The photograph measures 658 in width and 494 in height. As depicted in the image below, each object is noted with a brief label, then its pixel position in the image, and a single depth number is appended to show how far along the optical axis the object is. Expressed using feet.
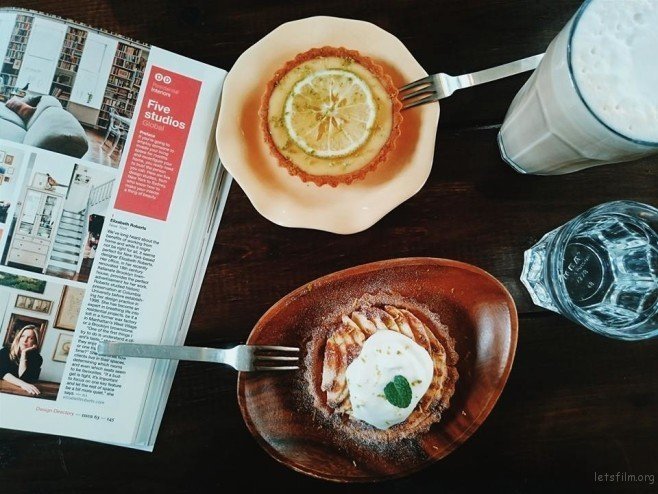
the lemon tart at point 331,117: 1.18
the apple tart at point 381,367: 1.16
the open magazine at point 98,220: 1.20
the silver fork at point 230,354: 1.14
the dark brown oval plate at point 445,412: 1.15
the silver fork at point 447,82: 1.17
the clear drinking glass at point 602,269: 1.16
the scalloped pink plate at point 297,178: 1.17
